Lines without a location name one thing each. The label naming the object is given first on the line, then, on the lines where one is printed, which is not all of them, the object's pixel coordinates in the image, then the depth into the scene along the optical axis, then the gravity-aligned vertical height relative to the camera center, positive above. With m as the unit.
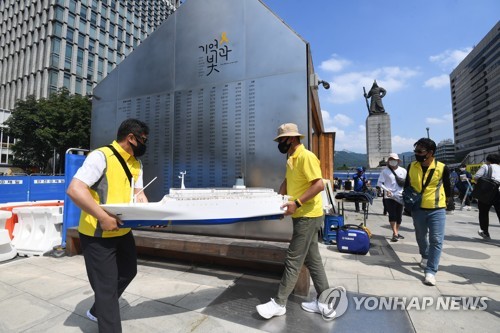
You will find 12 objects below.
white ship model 1.90 -0.23
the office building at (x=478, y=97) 68.69 +25.06
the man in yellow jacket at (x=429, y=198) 3.32 -0.24
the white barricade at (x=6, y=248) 4.48 -1.24
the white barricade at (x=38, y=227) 4.95 -0.99
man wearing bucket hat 2.40 -0.40
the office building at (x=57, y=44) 38.56 +21.42
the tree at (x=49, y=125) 22.45 +4.51
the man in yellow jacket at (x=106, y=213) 1.78 -0.23
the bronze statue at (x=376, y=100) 24.19 +7.30
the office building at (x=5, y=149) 38.07 +4.04
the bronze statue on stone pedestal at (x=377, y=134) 22.92 +4.01
